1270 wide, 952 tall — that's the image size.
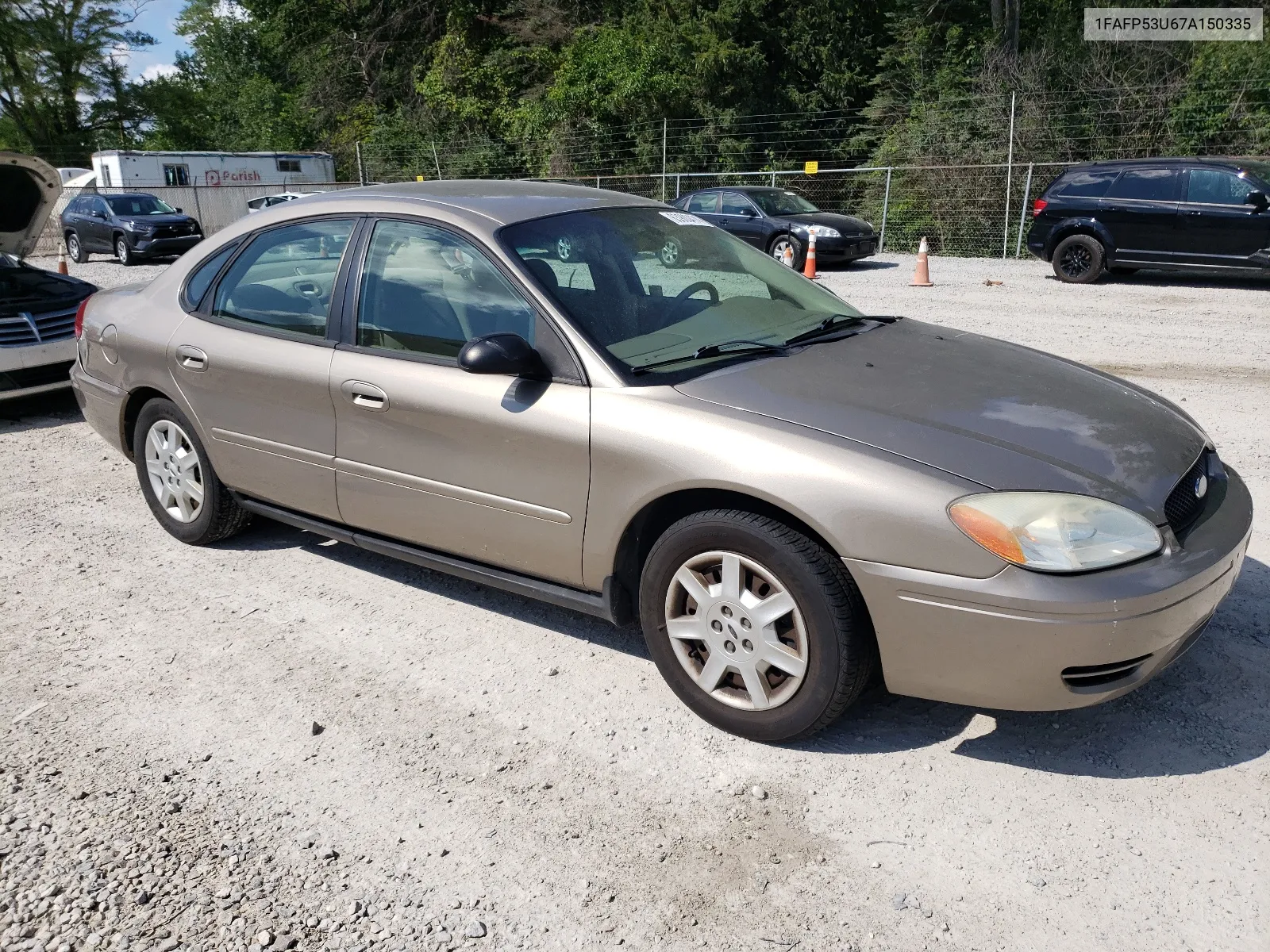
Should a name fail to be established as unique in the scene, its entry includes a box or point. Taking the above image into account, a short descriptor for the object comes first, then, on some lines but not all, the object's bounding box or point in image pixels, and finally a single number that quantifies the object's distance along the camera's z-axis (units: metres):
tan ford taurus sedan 2.85
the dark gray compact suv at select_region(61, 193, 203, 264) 22.89
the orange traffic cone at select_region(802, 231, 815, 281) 15.91
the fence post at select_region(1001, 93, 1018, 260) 20.56
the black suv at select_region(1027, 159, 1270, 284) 13.79
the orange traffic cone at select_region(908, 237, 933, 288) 15.72
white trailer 30.23
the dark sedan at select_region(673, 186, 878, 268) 18.28
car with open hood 7.46
